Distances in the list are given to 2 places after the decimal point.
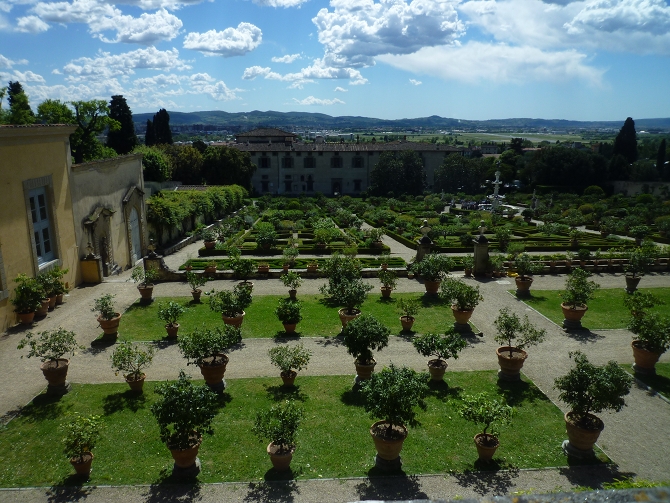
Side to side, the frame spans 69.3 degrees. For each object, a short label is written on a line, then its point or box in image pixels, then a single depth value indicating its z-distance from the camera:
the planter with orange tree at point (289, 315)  16.30
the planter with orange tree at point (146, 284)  19.88
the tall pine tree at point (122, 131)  57.78
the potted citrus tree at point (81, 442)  9.02
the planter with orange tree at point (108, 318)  15.90
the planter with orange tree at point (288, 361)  12.44
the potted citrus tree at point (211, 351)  11.88
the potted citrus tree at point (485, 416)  9.62
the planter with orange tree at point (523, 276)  21.20
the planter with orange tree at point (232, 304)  16.20
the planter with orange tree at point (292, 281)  19.77
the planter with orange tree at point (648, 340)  13.32
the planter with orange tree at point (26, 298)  17.22
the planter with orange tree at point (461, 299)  16.42
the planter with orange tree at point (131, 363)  12.03
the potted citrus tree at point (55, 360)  12.34
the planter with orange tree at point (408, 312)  16.56
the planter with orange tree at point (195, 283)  19.81
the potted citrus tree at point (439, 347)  12.62
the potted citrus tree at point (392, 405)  9.22
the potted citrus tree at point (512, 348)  13.34
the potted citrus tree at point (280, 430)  9.23
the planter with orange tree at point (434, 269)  20.84
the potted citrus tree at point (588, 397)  9.83
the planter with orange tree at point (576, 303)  17.11
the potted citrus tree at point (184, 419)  9.02
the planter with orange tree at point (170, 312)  15.46
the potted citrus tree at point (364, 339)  12.18
